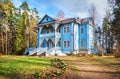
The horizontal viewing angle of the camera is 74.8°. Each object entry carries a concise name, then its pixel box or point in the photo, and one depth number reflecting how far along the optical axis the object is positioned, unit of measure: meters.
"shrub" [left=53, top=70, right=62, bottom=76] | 4.29
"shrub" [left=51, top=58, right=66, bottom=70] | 5.25
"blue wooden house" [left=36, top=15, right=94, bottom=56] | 15.57
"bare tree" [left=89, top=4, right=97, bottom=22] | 18.44
